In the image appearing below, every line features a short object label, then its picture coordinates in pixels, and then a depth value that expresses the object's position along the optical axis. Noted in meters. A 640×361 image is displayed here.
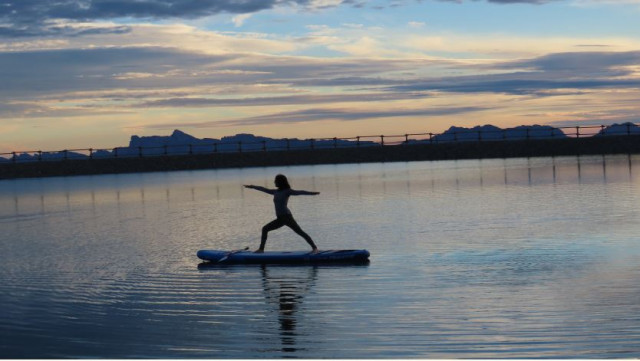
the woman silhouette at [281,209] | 18.06
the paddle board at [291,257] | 16.91
